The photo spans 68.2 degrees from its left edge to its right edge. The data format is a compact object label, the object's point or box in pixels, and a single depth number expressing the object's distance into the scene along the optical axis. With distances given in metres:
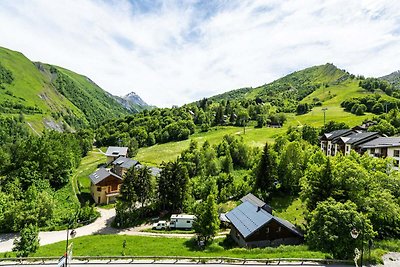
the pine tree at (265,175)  59.72
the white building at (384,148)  57.94
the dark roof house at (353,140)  69.27
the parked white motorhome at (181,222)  51.31
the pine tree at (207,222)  39.75
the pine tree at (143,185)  57.28
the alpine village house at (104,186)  71.06
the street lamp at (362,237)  27.08
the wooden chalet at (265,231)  37.75
